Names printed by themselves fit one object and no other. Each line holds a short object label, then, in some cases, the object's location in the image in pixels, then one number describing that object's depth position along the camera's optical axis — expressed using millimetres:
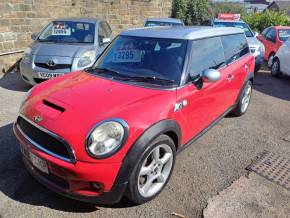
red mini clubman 2473
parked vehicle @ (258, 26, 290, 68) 10508
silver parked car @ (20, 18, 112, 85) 6000
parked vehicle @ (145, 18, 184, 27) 9439
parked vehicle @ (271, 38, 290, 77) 8203
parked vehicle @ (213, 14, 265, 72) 8664
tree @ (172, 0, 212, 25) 18688
